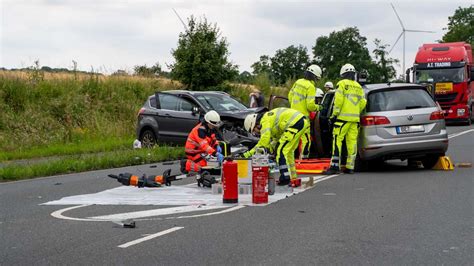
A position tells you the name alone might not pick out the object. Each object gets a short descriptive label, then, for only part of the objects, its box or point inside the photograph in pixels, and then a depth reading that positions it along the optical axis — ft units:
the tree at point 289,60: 313.12
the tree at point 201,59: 92.05
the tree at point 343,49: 300.40
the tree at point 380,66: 275.92
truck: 105.29
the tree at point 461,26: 348.59
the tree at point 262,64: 281.13
